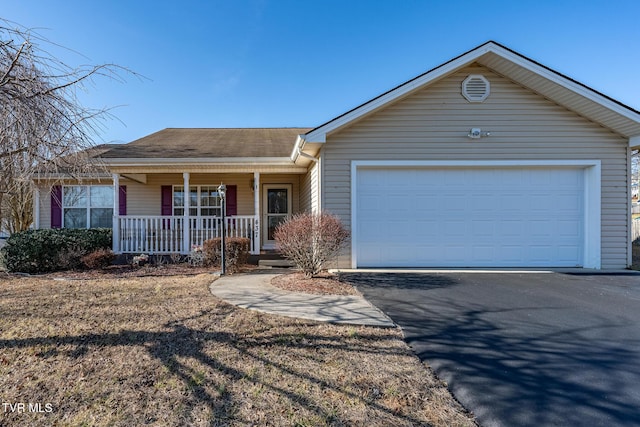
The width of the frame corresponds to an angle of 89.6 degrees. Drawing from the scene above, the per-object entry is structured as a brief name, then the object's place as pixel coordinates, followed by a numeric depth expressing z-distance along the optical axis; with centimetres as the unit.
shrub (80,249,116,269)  789
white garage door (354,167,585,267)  785
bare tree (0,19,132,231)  335
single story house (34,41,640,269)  770
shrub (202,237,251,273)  775
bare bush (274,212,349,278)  632
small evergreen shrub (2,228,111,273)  776
